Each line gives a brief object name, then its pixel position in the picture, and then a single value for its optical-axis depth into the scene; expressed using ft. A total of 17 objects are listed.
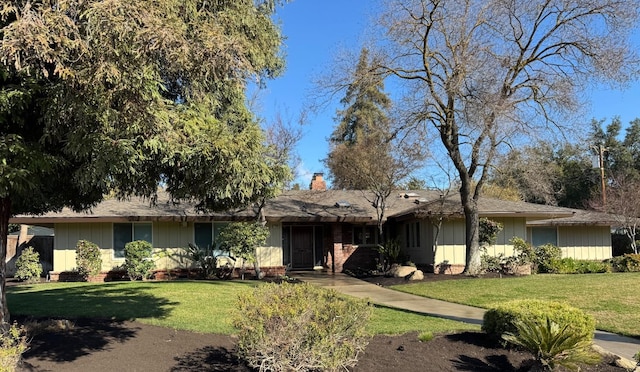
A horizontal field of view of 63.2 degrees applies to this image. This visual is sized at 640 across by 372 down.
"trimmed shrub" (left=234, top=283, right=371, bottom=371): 17.33
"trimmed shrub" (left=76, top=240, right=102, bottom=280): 60.70
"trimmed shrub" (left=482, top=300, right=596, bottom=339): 20.90
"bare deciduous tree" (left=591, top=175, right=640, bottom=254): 82.74
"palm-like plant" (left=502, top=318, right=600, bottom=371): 18.90
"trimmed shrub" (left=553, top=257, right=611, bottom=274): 68.23
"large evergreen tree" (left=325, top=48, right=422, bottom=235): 63.26
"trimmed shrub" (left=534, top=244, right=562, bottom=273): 68.54
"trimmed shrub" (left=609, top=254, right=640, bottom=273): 67.31
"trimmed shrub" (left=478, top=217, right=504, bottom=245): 67.26
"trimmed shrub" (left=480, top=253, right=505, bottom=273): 67.43
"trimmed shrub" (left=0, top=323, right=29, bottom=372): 14.35
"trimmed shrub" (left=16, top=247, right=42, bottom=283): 64.03
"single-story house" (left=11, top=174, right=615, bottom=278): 65.26
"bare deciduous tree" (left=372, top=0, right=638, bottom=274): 57.67
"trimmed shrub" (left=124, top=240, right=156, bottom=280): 61.11
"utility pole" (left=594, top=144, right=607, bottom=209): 104.57
